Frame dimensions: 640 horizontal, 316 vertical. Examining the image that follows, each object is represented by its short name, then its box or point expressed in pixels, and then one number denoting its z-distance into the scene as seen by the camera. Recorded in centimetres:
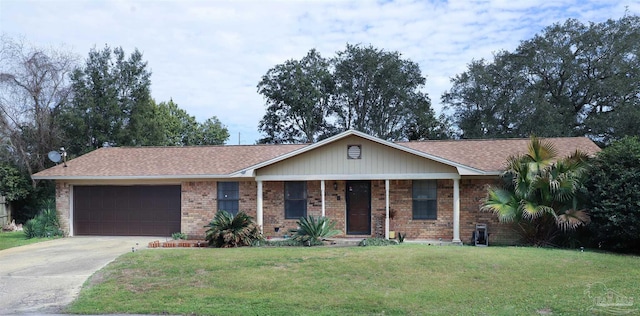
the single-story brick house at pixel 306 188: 1534
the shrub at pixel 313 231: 1434
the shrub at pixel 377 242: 1416
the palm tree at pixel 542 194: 1339
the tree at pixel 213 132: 4722
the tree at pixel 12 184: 2211
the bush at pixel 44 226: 1745
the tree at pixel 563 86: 2925
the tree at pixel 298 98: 3784
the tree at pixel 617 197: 1234
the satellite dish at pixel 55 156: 1872
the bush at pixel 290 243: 1430
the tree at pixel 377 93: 3841
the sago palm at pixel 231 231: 1427
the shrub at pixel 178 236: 1650
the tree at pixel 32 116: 2570
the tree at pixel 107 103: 2930
